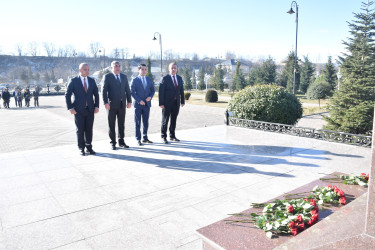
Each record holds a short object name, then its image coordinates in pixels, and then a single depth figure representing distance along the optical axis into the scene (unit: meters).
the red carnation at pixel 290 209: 2.49
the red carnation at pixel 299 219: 2.29
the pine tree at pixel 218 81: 45.48
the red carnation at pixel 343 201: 2.65
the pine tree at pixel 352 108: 9.59
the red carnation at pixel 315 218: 2.33
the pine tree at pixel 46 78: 86.81
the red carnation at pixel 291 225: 2.24
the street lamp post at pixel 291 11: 16.83
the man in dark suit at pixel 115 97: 6.61
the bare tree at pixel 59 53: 131.88
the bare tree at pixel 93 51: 131.88
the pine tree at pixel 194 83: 69.57
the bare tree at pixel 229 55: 172.94
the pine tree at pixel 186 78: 49.71
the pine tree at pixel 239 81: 40.09
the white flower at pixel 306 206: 2.51
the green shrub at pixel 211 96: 26.33
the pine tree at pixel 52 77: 89.99
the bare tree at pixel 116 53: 144.56
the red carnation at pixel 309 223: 2.30
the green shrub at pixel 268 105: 8.93
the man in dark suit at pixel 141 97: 7.20
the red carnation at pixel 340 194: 2.73
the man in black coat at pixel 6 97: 21.69
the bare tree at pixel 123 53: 145.50
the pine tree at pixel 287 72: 41.68
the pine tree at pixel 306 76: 40.41
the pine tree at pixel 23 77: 77.99
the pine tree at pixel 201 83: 48.88
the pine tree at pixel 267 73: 38.09
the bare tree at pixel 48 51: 130.88
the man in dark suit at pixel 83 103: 6.09
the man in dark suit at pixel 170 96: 7.23
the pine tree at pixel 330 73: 35.61
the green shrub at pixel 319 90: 26.33
